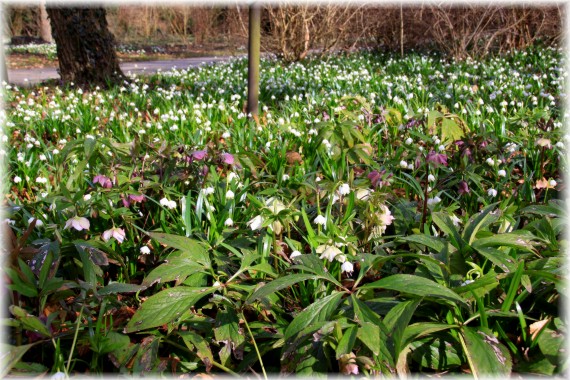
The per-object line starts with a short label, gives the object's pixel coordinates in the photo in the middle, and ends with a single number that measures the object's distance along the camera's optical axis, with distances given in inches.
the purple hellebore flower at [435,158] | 83.5
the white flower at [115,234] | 72.2
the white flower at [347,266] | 62.0
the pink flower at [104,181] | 84.0
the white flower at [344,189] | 77.2
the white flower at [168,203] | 83.3
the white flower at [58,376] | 49.9
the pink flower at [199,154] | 89.4
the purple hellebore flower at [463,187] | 90.0
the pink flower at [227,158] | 88.1
